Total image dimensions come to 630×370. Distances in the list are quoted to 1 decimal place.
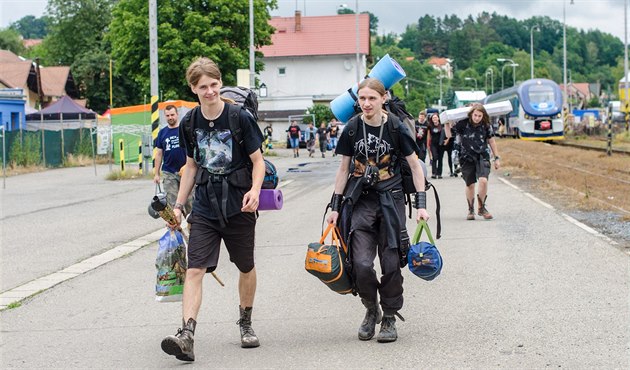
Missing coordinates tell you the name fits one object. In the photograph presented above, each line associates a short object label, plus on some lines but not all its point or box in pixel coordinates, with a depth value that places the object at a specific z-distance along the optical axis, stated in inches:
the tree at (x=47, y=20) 3688.5
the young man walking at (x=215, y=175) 239.3
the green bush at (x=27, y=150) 1351.5
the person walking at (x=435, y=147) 946.7
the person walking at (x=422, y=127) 894.4
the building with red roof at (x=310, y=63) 3097.4
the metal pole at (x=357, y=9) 2207.7
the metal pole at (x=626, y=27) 1859.0
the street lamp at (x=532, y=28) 3382.1
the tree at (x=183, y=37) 1915.6
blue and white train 2026.3
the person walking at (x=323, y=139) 1751.7
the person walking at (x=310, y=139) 1714.8
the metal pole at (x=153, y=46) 981.8
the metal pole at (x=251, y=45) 1495.2
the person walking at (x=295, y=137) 1694.1
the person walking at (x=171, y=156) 462.6
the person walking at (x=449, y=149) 915.6
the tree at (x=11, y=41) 4719.5
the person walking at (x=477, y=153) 557.0
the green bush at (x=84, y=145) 1574.8
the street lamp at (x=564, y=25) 2618.1
